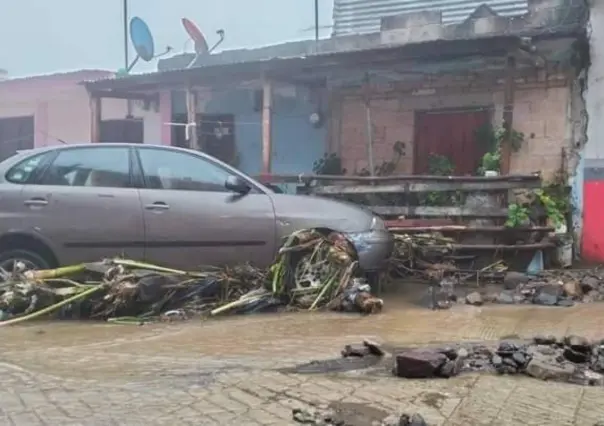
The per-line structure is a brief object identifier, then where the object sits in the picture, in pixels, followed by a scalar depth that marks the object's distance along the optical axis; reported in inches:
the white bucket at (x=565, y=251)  384.8
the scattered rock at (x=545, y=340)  195.6
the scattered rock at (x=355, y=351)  185.5
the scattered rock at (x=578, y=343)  179.9
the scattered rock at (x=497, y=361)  170.1
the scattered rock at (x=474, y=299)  298.0
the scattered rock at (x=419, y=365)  161.5
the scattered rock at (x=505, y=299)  303.0
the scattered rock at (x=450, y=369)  162.1
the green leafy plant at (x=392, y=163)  480.1
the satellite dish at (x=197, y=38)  611.8
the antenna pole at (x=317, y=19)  698.3
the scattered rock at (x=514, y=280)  326.6
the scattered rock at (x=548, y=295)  299.8
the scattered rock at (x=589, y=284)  322.3
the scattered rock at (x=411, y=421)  122.7
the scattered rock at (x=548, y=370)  163.0
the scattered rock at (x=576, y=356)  176.6
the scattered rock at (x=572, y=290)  311.0
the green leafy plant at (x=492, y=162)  412.2
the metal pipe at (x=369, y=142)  473.0
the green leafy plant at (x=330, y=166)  495.2
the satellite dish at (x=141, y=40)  629.9
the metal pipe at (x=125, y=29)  760.3
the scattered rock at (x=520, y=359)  168.9
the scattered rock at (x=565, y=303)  296.0
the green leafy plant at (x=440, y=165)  453.7
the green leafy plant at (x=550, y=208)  376.8
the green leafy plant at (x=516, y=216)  362.3
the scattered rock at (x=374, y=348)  187.0
